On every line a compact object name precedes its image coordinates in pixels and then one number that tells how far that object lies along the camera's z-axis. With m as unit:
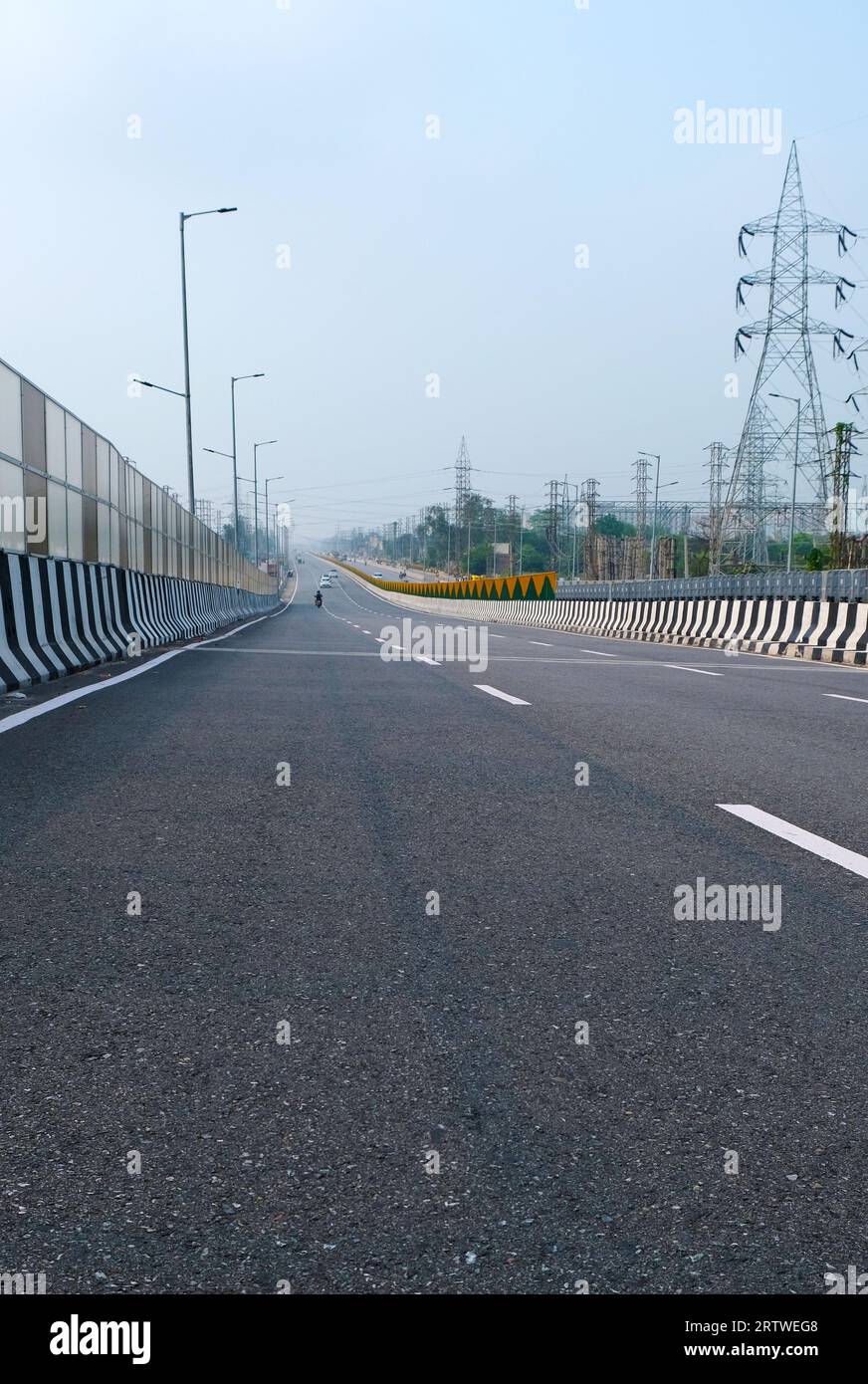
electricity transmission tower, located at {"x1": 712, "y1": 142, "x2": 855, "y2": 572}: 62.50
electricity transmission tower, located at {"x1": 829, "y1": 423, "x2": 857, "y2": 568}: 67.00
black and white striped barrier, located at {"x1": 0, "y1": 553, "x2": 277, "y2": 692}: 13.43
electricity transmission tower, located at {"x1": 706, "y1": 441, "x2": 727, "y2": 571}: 84.67
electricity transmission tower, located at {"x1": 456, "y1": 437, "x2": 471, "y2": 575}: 136.95
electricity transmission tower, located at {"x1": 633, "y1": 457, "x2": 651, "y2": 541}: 112.14
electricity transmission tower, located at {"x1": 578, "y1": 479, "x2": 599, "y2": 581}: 114.06
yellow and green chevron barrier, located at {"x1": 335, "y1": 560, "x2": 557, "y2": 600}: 59.69
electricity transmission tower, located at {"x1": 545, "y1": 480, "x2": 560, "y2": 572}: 111.68
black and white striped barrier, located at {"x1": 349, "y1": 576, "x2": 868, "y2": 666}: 23.94
